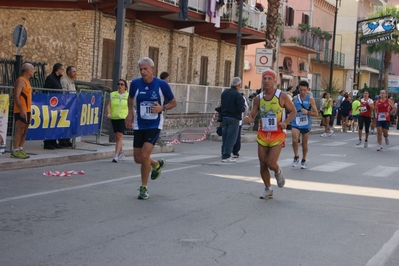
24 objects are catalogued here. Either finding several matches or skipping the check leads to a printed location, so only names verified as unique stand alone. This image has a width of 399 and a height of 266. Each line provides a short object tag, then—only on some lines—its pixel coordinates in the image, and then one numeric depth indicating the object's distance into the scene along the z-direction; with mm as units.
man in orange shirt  14688
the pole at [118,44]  19828
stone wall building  27016
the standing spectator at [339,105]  42781
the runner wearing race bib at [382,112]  24500
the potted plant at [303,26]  53562
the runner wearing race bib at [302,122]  16750
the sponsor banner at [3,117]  14969
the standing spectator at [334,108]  41994
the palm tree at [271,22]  32812
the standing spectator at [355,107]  36406
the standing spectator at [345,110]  39781
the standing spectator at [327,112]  33275
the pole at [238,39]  29828
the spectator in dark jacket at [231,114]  17875
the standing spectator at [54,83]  17031
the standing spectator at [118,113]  16438
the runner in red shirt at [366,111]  25844
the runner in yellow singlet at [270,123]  11695
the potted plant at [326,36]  59606
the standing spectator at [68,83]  17547
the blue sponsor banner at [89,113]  17672
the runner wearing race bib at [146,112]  10930
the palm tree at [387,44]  70250
